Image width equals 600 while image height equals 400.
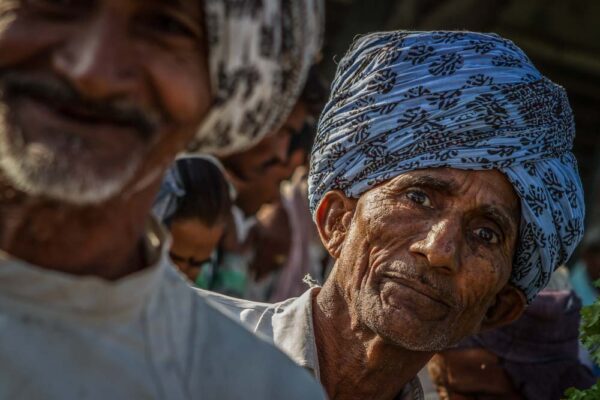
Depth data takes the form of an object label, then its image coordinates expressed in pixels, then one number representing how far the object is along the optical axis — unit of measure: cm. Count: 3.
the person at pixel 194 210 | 610
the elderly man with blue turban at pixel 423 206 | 441
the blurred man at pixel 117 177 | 259
